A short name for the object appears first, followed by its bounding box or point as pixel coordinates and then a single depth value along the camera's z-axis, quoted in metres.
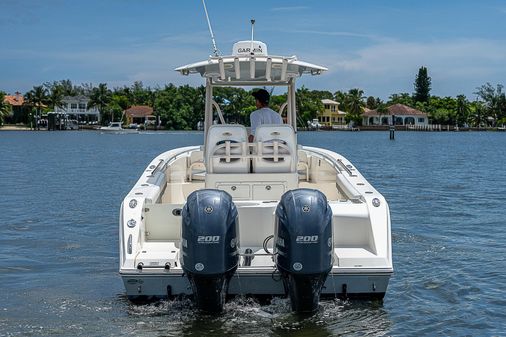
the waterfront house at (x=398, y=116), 150.75
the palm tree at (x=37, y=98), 141.75
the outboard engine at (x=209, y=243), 7.23
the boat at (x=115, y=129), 130.88
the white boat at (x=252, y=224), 7.28
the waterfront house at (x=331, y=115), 155.38
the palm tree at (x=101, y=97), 146.12
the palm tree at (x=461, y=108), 157.88
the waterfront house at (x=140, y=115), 141.76
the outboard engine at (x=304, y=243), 7.23
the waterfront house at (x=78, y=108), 154.15
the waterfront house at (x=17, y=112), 149.00
